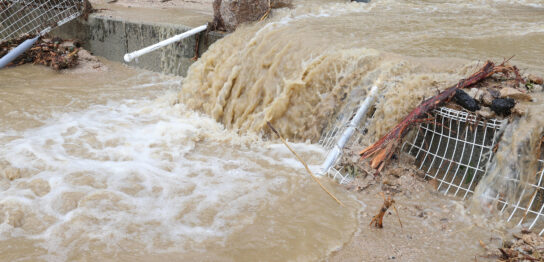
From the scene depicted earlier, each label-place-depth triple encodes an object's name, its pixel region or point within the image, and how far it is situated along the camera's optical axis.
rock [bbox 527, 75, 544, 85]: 3.21
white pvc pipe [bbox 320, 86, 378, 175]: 3.45
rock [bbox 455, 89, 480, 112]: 3.03
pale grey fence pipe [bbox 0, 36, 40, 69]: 6.64
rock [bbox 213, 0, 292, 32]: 5.77
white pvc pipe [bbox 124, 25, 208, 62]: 5.45
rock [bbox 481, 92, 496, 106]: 3.02
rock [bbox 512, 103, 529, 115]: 2.82
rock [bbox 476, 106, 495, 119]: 2.95
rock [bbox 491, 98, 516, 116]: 2.90
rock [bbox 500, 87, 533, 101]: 2.98
